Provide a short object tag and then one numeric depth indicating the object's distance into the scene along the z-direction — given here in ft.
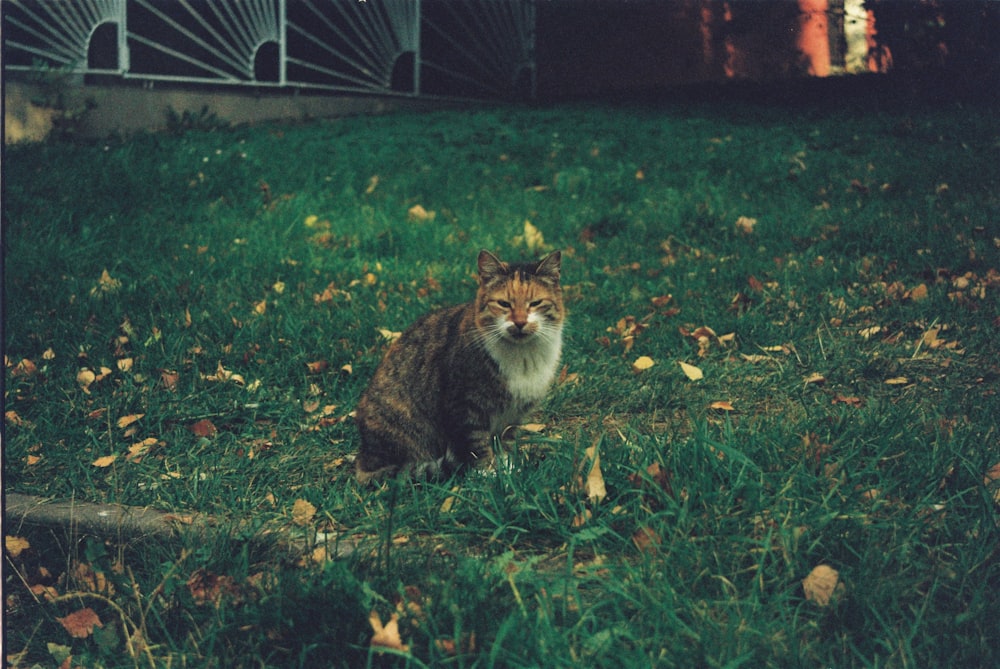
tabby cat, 10.98
